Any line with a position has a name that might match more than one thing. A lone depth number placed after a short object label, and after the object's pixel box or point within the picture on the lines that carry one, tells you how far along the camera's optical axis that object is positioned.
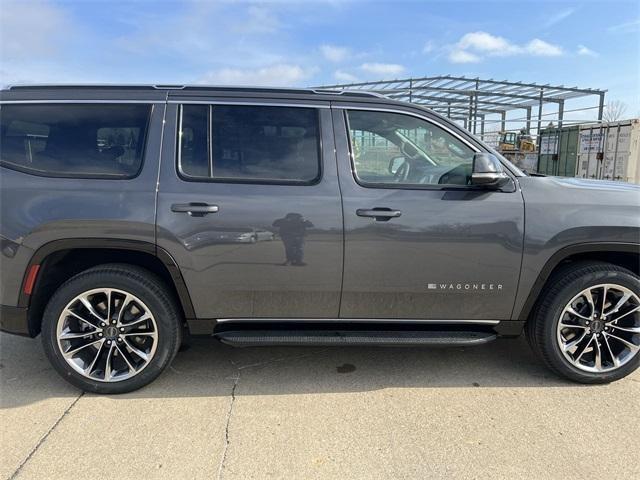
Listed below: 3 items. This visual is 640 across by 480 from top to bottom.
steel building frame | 15.84
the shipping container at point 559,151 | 15.88
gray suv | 2.94
